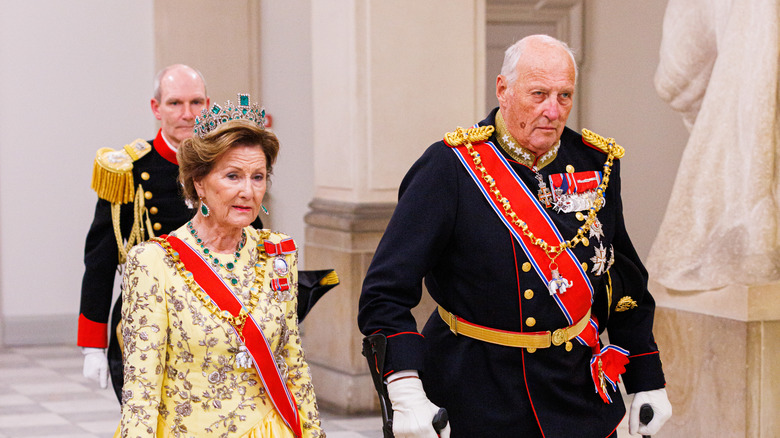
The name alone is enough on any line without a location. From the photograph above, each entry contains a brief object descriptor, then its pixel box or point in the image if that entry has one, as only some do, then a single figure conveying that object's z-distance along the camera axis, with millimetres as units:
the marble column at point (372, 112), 12320
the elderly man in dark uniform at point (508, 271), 5391
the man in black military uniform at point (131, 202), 8094
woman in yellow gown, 5156
